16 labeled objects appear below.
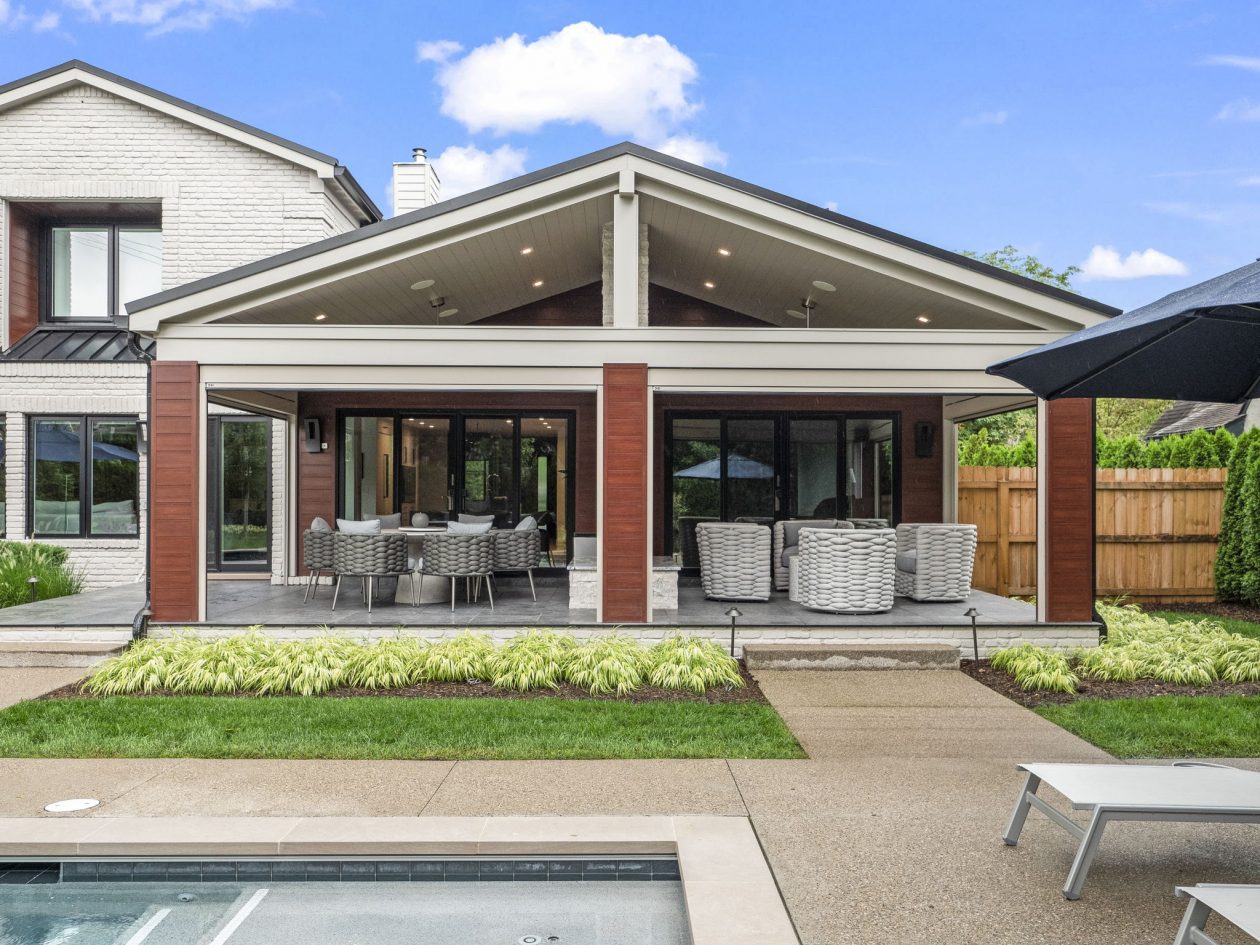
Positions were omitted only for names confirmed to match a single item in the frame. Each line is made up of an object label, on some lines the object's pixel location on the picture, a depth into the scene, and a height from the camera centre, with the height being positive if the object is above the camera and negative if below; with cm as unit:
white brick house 1168 +307
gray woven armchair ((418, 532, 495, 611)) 863 -73
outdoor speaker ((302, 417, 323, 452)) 1127 +51
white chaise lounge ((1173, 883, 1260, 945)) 257 -121
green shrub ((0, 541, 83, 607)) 983 -106
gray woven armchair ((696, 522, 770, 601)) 909 -81
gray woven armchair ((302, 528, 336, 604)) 894 -71
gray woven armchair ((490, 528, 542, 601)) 920 -72
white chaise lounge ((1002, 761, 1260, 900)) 334 -119
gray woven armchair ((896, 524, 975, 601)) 927 -84
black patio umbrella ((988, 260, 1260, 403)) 378 +55
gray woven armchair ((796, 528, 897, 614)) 829 -83
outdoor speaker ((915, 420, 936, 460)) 1163 +50
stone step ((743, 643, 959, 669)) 760 -147
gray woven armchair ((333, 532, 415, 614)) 864 -73
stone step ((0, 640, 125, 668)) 760 -146
